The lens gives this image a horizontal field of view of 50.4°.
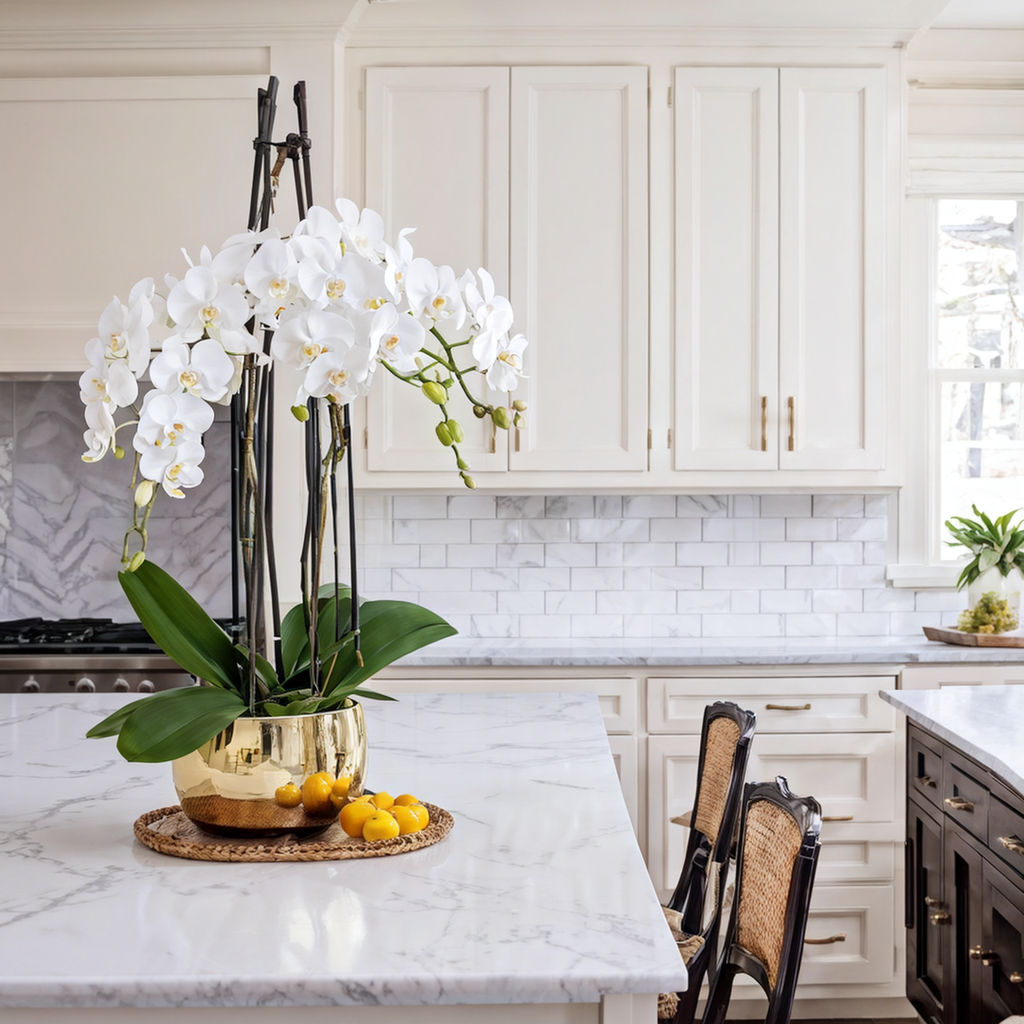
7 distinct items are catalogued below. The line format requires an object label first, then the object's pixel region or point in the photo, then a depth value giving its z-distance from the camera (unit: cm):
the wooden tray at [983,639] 326
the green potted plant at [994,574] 341
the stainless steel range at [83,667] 304
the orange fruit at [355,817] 130
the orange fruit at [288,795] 129
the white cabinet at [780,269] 335
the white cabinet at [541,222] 336
